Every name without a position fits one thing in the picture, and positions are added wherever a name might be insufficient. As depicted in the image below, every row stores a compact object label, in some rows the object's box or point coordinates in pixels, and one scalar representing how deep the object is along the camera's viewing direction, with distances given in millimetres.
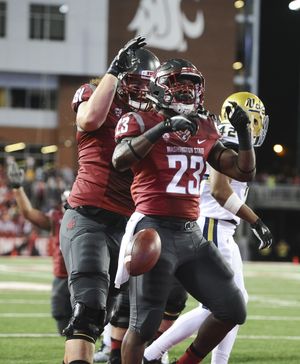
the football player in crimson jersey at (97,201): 9625
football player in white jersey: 11656
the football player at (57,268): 16656
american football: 9203
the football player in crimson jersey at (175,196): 9508
